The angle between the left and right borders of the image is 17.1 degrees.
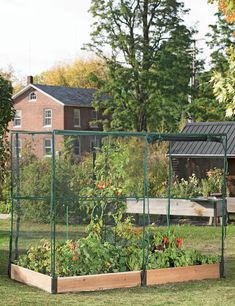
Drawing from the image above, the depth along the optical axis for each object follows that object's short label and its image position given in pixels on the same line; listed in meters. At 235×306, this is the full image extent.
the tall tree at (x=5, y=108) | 15.94
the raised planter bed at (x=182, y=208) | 18.88
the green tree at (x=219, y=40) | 35.94
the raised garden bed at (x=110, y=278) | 10.34
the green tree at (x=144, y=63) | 40.22
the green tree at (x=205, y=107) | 36.34
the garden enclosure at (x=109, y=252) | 10.57
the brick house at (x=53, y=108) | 50.97
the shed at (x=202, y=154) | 22.92
